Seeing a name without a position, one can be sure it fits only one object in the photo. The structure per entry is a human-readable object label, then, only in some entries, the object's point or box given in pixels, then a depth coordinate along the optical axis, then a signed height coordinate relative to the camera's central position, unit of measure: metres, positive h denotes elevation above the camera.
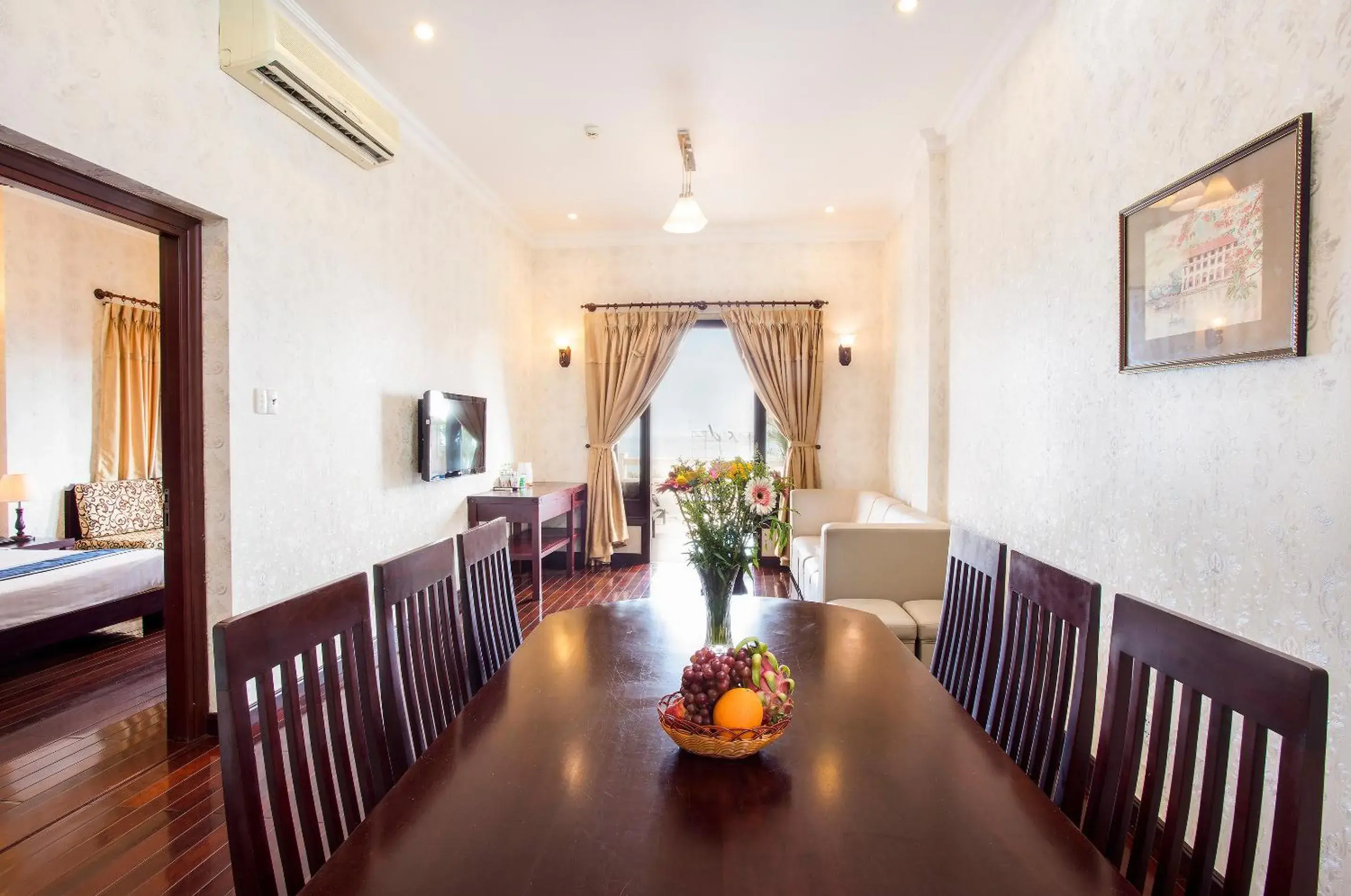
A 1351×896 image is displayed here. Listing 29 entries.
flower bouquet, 1.42 -0.21
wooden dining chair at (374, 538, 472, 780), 1.30 -0.48
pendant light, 3.57 +1.15
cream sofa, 3.38 -0.66
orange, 1.07 -0.45
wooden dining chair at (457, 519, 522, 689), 1.72 -0.45
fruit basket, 1.06 -0.49
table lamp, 4.15 -0.38
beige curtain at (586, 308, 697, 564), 5.88 +0.44
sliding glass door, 6.04 +0.06
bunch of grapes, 1.08 -0.41
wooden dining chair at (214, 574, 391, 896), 0.88 -0.45
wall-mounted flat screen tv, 3.98 -0.03
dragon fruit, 1.11 -0.42
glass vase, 1.43 -0.35
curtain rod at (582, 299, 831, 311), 5.85 +1.12
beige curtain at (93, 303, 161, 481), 4.97 +0.26
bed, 3.23 -0.86
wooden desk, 4.76 -0.61
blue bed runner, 3.43 -0.74
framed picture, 1.45 +0.44
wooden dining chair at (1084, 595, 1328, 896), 0.74 -0.41
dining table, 0.81 -0.54
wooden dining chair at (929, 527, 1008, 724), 1.59 -0.48
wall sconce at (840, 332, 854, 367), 5.76 +0.73
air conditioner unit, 2.45 +1.40
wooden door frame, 2.50 -0.18
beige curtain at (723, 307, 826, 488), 5.75 +0.50
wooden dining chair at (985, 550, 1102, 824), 1.17 -0.49
